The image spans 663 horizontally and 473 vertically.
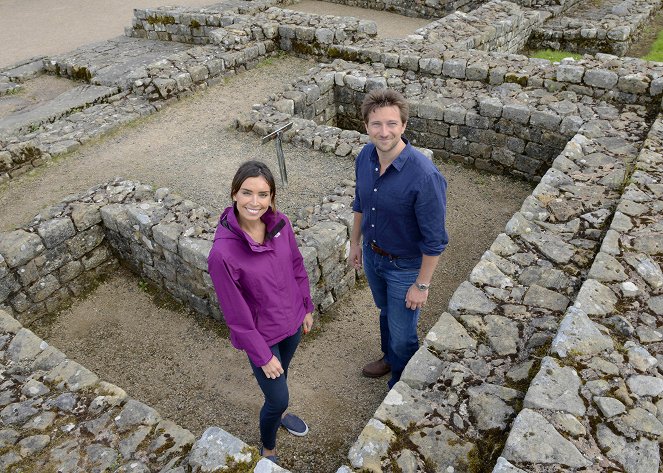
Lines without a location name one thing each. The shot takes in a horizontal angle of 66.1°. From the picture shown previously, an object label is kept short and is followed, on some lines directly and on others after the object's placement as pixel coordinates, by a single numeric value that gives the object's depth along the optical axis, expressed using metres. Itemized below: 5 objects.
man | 3.31
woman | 3.02
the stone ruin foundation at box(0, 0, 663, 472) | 3.22
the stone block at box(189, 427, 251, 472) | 3.10
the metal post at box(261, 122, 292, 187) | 6.11
